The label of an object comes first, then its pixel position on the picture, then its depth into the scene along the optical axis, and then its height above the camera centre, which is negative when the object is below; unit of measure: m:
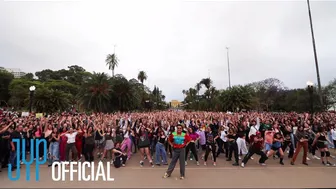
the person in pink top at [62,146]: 8.34 -1.27
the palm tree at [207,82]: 70.99 +10.59
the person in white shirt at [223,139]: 9.16 -1.35
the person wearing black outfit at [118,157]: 7.86 -1.79
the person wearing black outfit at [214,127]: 10.07 -0.89
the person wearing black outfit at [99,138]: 9.44 -1.14
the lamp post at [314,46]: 16.08 +5.29
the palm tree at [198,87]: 88.20 +10.91
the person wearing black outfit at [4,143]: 7.15 -0.93
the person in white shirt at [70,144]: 8.27 -1.19
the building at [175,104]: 138.00 +5.87
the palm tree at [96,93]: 29.11 +3.23
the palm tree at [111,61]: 51.91 +14.10
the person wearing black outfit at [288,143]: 9.37 -1.68
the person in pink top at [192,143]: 7.88 -1.27
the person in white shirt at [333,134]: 10.31 -1.47
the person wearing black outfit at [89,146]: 8.45 -1.34
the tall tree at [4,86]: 59.22 +9.82
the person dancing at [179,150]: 6.42 -1.27
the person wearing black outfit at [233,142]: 8.13 -1.34
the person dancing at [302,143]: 8.19 -1.50
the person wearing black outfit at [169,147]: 9.43 -1.70
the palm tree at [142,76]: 73.56 +13.93
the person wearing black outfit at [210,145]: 8.32 -1.48
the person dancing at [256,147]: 7.78 -1.54
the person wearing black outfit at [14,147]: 7.49 -1.13
